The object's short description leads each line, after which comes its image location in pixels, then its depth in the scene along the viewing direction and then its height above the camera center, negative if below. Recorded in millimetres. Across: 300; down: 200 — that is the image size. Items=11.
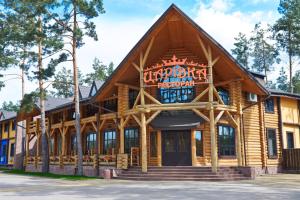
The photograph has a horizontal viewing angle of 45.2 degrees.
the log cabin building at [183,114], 18656 +1578
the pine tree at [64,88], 63519 +9534
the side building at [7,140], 40656 +367
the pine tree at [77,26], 22656 +7627
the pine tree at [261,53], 48594 +11933
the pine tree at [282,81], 59603 +9907
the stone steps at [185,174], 17391 -1638
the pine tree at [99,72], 62325 +12372
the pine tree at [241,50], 50500 +12680
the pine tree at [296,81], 52438 +8769
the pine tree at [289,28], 39219 +12403
